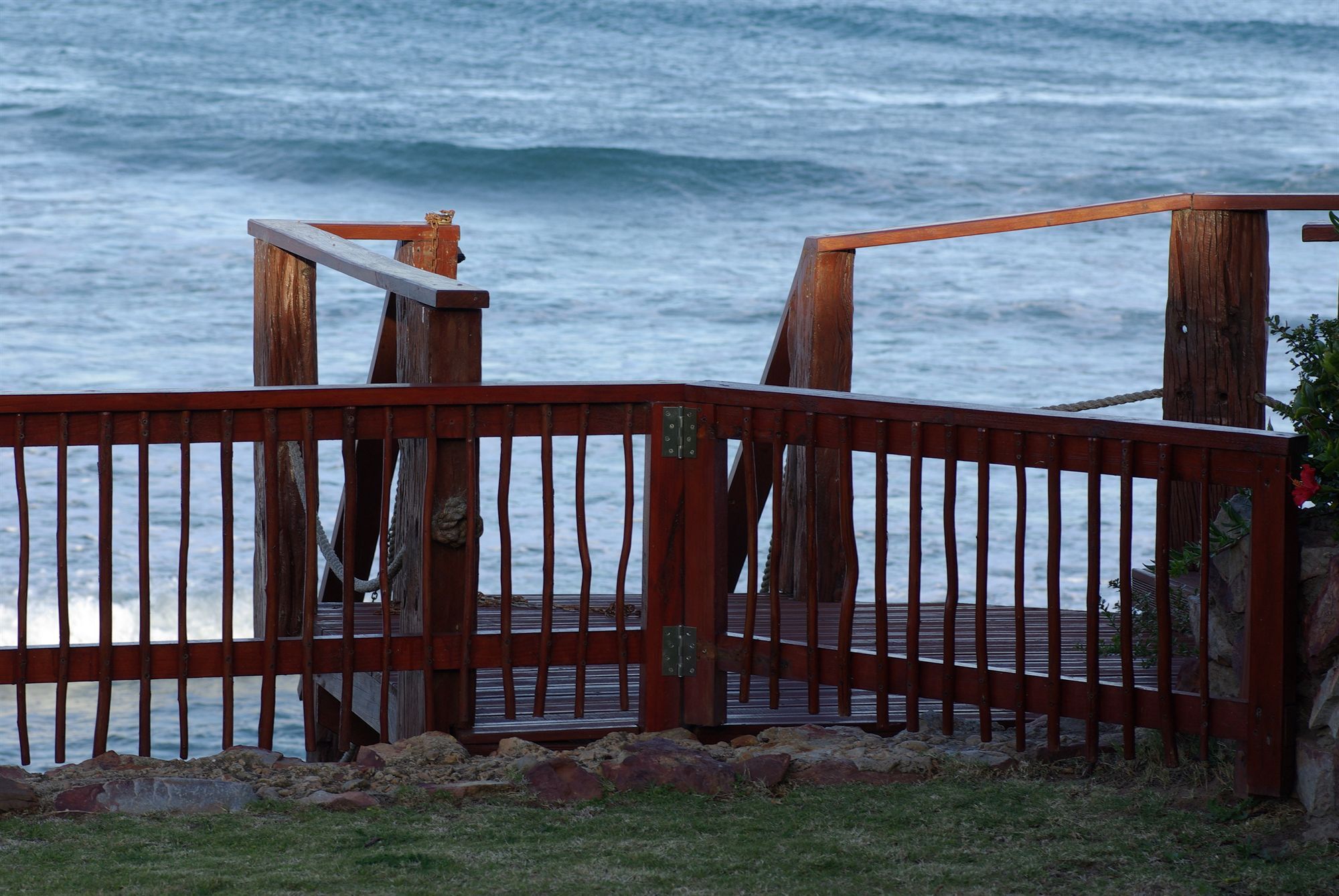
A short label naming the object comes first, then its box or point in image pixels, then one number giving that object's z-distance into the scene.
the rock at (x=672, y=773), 8.21
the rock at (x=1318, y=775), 7.25
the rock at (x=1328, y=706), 7.17
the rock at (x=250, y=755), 8.71
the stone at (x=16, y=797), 7.64
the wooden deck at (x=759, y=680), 9.73
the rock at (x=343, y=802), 7.92
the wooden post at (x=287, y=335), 11.05
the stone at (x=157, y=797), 7.82
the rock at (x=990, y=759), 8.56
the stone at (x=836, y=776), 8.40
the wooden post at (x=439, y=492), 8.67
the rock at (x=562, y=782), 8.10
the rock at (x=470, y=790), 8.10
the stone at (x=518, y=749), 9.03
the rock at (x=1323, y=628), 7.25
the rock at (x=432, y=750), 8.78
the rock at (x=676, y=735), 9.23
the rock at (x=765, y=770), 8.30
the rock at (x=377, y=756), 8.60
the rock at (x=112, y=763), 8.54
